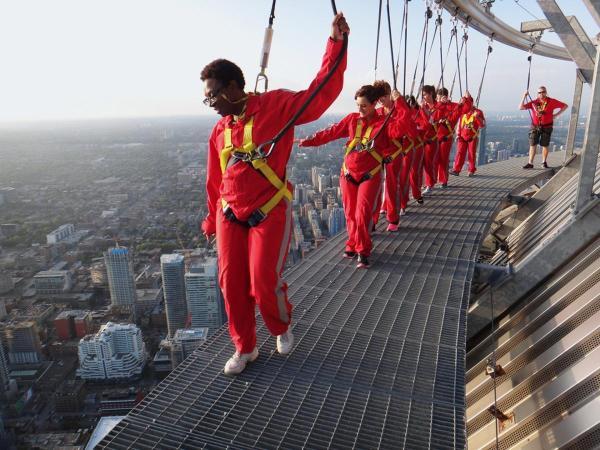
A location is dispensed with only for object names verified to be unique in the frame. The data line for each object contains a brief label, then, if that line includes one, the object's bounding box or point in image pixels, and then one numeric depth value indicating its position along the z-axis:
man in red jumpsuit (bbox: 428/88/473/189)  8.20
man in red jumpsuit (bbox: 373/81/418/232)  4.56
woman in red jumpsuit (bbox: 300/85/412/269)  4.32
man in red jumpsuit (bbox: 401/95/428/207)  6.68
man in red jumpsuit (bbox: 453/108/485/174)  9.02
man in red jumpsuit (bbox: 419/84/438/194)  6.89
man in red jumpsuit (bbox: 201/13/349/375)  2.37
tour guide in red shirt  8.52
